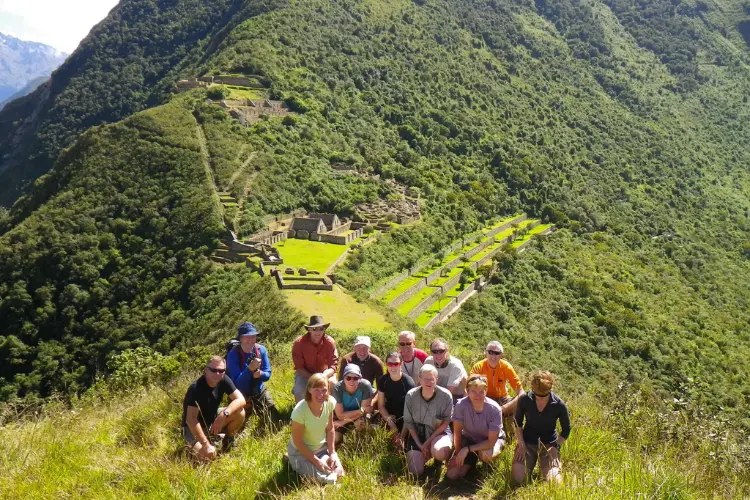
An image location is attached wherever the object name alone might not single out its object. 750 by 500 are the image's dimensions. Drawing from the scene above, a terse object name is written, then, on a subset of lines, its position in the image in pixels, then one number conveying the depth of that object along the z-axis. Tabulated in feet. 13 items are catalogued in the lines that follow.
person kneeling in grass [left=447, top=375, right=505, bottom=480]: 18.61
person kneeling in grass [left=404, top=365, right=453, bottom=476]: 19.21
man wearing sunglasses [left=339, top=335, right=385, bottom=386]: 22.99
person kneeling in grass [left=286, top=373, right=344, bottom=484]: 17.29
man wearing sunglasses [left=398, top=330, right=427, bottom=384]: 22.54
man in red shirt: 23.58
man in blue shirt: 22.85
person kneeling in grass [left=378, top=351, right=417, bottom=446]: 21.09
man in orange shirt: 21.99
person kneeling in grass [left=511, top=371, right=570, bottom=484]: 18.12
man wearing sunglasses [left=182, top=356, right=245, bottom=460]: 19.18
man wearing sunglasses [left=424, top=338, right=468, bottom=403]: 21.84
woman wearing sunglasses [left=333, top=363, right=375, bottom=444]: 20.45
